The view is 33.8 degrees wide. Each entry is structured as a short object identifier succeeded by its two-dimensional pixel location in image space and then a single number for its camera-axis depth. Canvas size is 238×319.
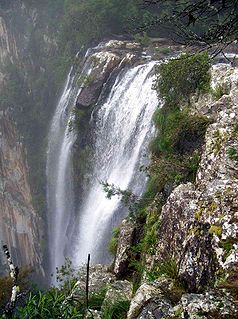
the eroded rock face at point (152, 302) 4.01
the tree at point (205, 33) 3.95
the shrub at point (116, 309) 5.23
